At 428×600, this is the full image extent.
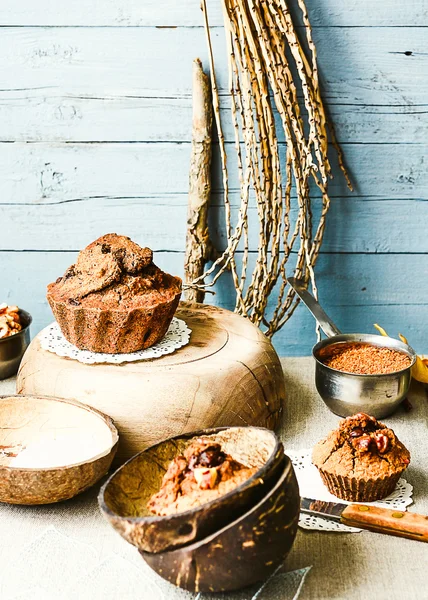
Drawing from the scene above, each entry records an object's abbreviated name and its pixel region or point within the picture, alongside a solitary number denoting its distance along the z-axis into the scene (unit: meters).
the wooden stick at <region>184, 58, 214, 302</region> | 1.74
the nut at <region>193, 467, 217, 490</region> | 0.90
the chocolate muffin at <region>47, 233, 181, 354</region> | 1.29
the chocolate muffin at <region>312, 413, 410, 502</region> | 1.11
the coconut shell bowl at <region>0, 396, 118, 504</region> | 1.05
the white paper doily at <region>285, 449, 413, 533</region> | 1.08
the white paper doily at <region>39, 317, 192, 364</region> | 1.30
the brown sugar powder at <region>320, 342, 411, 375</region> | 1.38
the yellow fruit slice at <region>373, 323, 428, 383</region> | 1.52
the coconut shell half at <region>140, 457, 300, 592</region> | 0.83
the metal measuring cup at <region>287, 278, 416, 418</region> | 1.34
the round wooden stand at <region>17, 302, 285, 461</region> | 1.22
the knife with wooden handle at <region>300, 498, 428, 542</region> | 1.04
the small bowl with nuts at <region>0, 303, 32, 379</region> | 1.55
